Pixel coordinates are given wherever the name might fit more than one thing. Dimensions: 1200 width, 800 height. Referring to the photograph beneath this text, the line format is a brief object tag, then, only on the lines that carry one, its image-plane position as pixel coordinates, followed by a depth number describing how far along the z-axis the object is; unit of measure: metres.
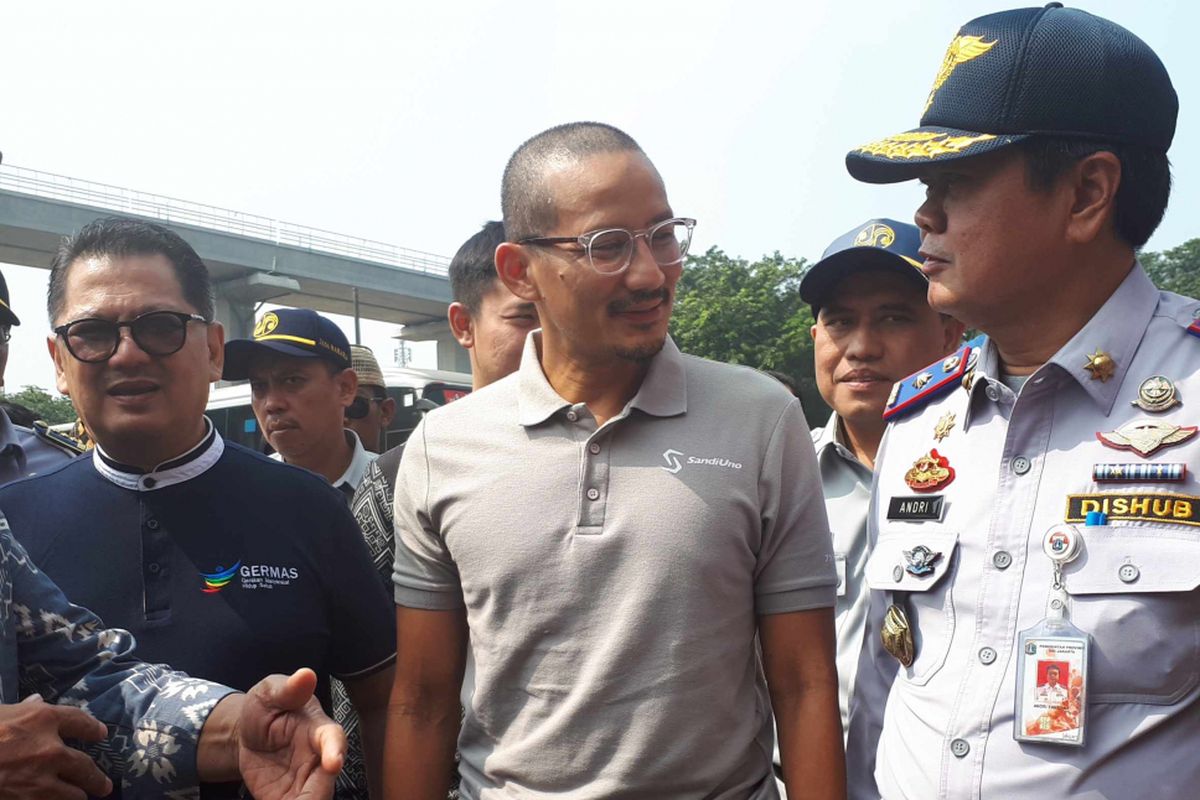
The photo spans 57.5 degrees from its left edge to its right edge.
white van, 15.16
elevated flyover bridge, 28.31
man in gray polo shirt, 2.04
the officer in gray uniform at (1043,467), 1.81
